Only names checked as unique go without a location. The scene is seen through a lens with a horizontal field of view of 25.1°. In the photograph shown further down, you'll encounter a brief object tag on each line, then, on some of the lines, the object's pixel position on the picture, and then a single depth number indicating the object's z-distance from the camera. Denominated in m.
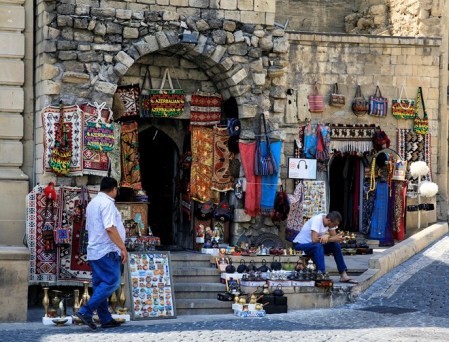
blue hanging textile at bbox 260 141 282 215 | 15.70
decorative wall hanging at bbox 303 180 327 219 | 18.06
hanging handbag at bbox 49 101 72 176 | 14.02
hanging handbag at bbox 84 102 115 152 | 14.27
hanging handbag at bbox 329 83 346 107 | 19.22
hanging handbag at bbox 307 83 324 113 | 18.94
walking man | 11.20
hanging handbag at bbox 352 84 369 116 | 19.36
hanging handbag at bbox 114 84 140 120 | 15.28
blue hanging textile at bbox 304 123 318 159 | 18.30
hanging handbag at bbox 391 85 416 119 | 19.81
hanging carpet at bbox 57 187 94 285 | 13.98
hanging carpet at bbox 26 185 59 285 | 13.92
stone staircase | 13.15
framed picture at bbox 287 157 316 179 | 17.72
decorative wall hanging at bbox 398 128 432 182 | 19.98
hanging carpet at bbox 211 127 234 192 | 15.90
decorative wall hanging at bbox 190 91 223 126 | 15.87
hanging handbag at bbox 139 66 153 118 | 15.63
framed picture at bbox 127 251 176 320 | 12.38
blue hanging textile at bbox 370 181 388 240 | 19.56
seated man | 14.04
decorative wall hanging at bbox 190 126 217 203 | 15.90
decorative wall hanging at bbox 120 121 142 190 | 15.49
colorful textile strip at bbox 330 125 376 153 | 19.28
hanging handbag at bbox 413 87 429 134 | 20.16
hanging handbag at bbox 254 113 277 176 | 15.59
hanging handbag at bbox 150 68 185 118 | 15.59
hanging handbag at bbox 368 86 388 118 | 19.55
